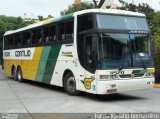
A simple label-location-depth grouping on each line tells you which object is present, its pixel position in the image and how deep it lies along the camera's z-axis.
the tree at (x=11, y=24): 62.37
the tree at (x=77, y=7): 42.00
